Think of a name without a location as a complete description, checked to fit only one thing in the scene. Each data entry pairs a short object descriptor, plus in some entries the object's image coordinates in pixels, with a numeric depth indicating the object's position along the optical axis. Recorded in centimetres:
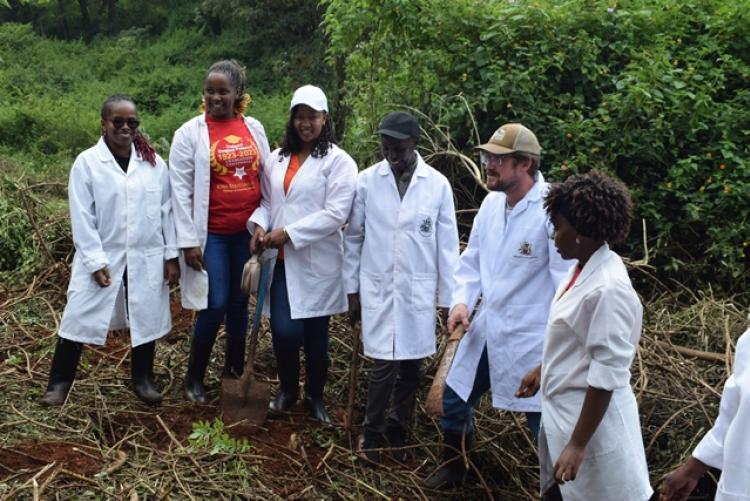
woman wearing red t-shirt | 520
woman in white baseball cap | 503
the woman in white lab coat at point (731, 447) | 275
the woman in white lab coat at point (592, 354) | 323
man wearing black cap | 485
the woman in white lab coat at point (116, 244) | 514
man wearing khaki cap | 429
